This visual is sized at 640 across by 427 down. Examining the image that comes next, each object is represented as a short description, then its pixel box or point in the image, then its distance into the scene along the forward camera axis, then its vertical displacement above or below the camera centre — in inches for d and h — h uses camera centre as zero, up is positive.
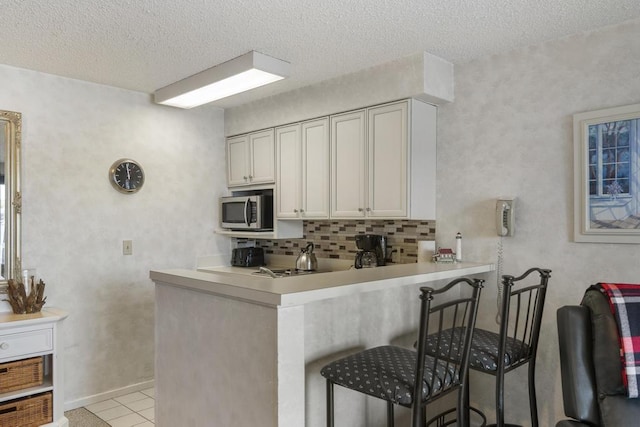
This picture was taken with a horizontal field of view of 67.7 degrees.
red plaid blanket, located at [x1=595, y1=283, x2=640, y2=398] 71.7 -17.3
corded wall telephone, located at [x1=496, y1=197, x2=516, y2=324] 112.9 -0.5
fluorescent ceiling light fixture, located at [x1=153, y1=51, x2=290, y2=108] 118.2 +36.1
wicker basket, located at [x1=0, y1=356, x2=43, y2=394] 112.7 -38.0
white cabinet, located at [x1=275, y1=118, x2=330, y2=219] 144.4 +14.1
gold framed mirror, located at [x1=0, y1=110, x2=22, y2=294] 127.0 +4.9
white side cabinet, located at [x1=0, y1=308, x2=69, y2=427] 113.3 -32.2
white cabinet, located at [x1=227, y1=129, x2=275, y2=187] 162.6 +20.0
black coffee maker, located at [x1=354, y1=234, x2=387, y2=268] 140.9 -10.8
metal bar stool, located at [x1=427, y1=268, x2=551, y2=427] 85.0 -25.7
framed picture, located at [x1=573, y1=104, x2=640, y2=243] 97.0 +8.1
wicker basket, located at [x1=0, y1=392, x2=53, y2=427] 112.9 -47.1
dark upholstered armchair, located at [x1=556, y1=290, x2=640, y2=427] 72.6 -24.6
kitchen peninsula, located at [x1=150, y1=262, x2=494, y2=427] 72.9 -21.7
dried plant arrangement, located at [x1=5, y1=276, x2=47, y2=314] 122.9 -21.1
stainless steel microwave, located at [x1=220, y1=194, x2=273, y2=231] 162.2 +1.0
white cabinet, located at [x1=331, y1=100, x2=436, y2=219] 122.9 +14.5
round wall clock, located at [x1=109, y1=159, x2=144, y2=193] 148.2 +12.7
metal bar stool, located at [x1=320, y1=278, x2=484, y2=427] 68.3 -24.5
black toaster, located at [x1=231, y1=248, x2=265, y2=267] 174.4 -15.5
